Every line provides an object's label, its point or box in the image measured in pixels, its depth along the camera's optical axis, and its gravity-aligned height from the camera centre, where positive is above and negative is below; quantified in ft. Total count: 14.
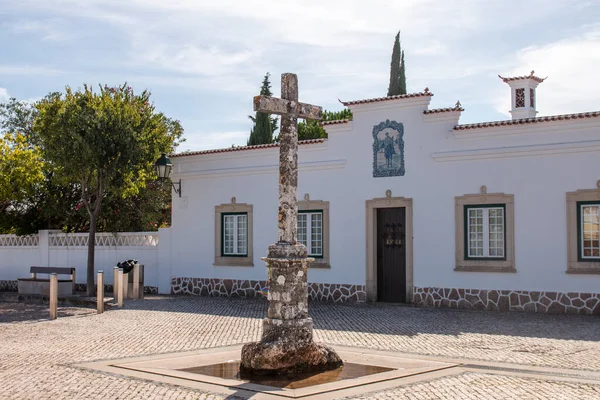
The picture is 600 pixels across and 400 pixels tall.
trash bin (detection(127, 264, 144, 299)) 59.57 -3.22
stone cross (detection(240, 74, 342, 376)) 27.43 -1.92
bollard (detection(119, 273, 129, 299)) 57.52 -3.24
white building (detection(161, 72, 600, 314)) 48.08 +2.12
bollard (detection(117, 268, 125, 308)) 51.90 -3.54
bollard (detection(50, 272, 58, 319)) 46.39 -3.22
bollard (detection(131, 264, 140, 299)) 59.16 -3.28
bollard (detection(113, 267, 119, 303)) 53.57 -2.88
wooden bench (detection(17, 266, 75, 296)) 60.08 -3.37
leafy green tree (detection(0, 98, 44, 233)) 68.33 +5.60
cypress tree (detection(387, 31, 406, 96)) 103.40 +22.19
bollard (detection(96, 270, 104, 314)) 49.05 -3.34
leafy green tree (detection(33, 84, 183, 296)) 57.11 +7.45
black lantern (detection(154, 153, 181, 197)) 62.54 +5.84
